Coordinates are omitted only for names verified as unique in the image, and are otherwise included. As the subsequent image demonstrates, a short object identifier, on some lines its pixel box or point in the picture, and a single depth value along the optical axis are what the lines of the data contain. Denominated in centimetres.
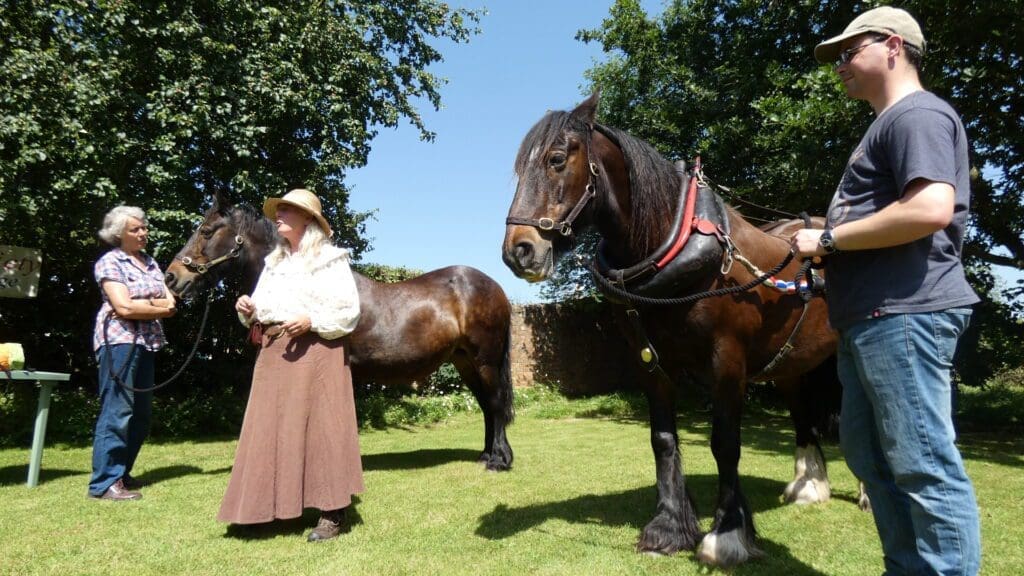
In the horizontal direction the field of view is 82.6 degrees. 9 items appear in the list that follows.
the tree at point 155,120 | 647
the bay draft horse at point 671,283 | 271
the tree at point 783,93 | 713
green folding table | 475
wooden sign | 720
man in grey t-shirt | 166
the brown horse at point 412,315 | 500
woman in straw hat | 341
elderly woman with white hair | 441
